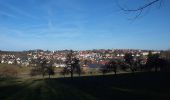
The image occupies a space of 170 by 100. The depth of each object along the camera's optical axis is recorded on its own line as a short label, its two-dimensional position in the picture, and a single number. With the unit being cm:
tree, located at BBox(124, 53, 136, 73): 5187
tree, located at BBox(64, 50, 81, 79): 5107
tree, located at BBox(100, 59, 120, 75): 5091
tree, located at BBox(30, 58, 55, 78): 5521
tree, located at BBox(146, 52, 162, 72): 5007
